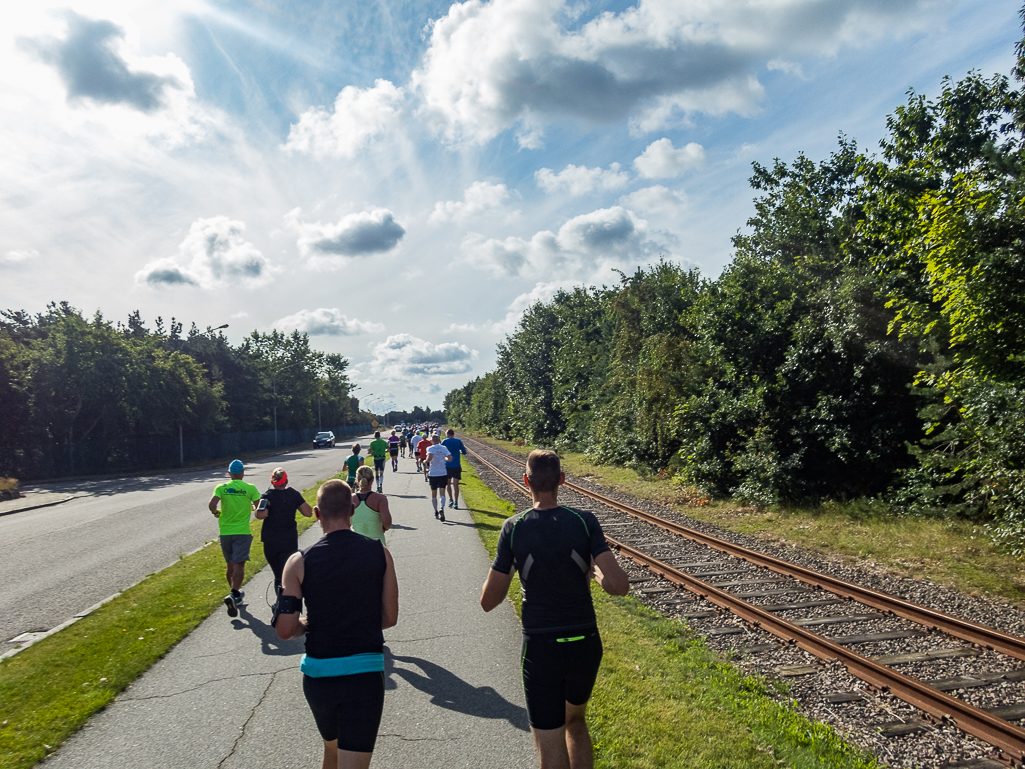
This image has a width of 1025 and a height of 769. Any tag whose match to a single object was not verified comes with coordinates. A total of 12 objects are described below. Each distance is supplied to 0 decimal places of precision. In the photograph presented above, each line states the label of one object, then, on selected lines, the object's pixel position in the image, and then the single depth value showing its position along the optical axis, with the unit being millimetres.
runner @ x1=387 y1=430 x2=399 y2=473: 23156
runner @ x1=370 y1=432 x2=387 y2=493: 17672
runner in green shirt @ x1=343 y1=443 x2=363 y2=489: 12781
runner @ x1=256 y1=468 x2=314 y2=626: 6754
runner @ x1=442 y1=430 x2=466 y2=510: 14836
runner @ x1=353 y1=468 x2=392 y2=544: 6863
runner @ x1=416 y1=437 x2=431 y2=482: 22559
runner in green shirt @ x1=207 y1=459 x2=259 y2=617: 7629
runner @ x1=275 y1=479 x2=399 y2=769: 3023
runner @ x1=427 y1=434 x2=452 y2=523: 14062
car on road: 68250
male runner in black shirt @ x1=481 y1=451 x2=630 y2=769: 3066
